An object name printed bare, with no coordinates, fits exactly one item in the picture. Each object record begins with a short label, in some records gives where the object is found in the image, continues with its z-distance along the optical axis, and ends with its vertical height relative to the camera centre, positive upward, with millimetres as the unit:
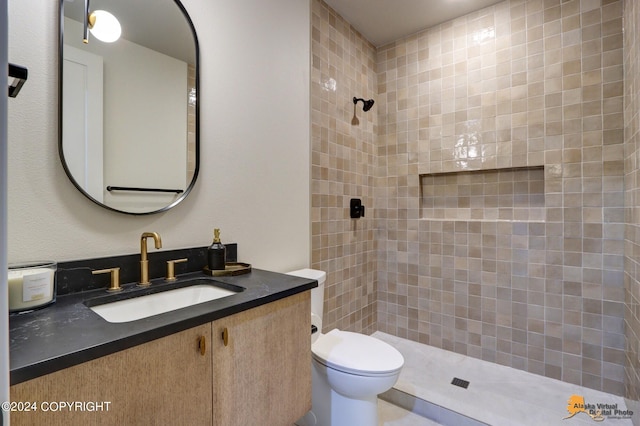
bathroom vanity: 620 -377
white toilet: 1361 -751
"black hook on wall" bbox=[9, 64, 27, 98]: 666 +321
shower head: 2426 +893
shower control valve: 2412 +36
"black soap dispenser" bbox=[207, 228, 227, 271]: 1367 -187
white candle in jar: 832 -203
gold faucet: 1176 -177
